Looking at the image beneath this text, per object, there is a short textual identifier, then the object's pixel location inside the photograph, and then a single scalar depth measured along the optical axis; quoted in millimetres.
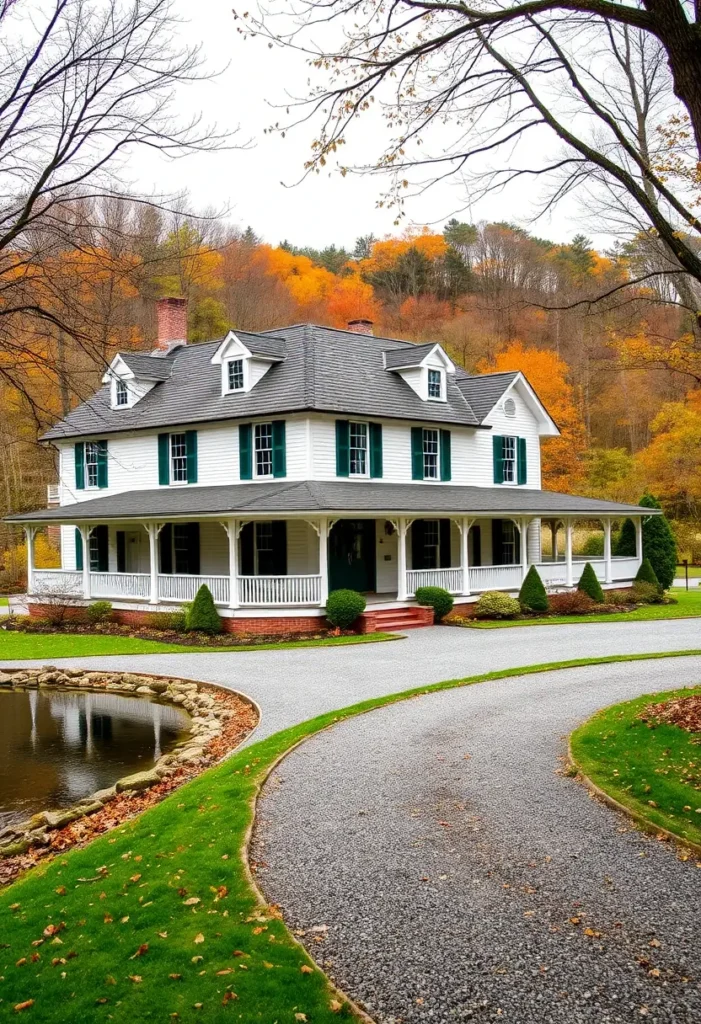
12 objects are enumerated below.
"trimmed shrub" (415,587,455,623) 23750
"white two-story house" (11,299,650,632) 23406
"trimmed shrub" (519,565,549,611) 25719
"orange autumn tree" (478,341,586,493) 44594
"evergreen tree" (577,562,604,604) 27016
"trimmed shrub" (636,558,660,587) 29109
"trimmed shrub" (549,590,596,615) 25641
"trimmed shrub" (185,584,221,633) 22000
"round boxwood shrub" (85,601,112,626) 24672
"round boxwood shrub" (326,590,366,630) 21781
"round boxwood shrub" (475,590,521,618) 24609
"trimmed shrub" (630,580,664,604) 28109
